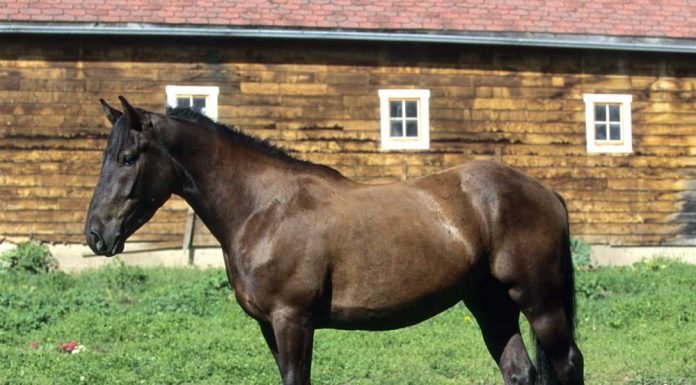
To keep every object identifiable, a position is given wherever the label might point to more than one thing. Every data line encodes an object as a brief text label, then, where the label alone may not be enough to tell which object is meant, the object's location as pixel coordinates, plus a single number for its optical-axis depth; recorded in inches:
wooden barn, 667.4
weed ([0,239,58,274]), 633.0
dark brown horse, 237.3
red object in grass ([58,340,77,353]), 403.3
